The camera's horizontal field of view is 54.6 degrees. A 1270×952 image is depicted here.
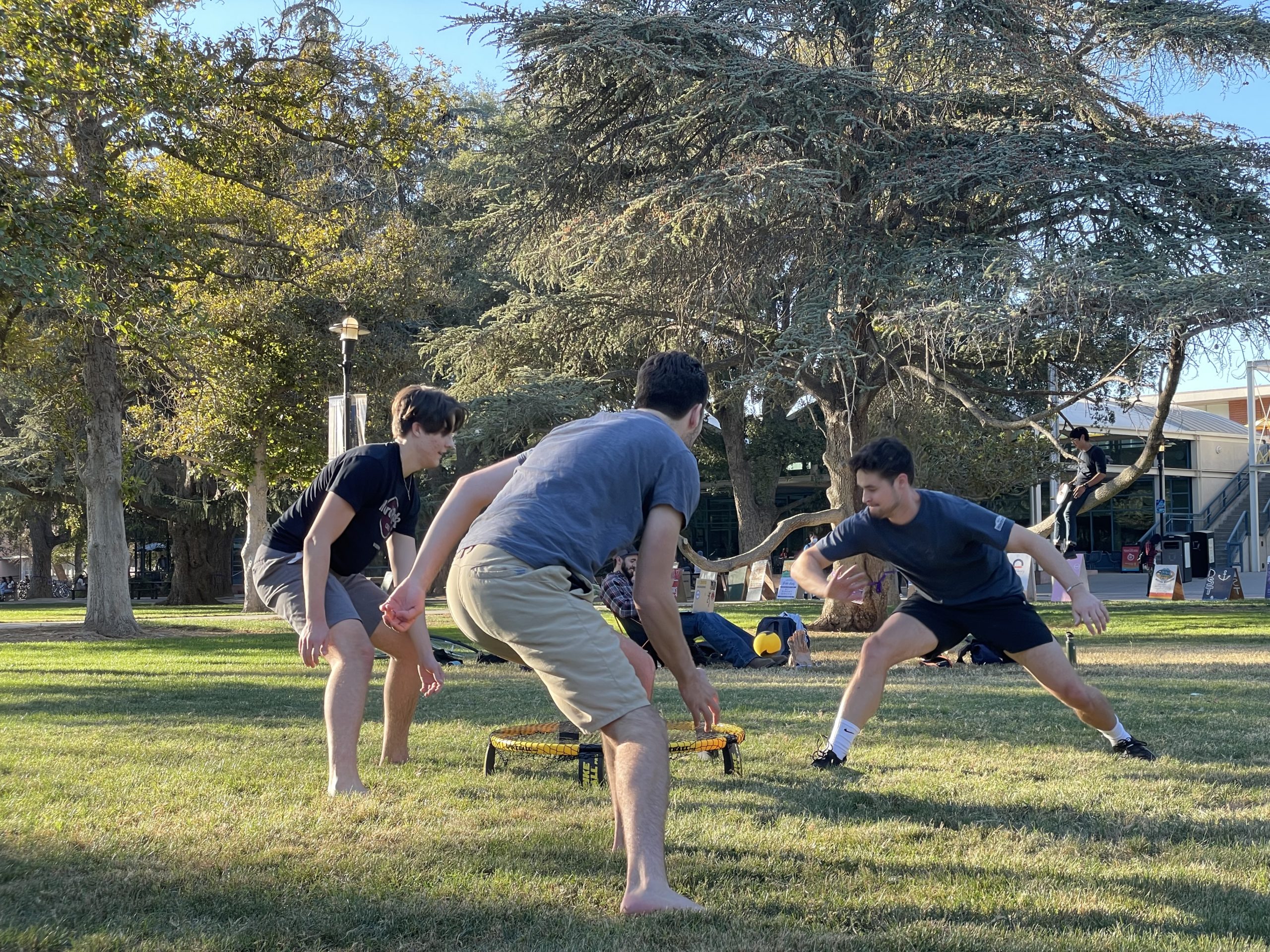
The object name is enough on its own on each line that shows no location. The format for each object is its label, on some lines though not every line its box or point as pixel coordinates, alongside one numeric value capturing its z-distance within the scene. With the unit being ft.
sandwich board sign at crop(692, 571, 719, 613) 63.57
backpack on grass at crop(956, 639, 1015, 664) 42.68
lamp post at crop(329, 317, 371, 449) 58.90
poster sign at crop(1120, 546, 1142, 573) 139.74
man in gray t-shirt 12.12
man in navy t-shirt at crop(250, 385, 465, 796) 17.81
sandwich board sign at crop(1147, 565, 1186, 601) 89.04
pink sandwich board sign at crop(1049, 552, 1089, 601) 68.92
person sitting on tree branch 50.34
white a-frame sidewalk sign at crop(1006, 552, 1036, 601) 81.25
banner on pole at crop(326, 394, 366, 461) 48.44
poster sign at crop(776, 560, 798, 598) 91.81
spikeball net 18.15
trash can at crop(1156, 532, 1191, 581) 96.68
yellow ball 42.39
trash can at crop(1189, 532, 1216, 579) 107.34
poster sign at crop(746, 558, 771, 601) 96.99
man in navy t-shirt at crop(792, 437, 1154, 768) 19.03
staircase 133.80
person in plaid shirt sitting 42.16
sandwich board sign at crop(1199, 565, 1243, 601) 85.71
